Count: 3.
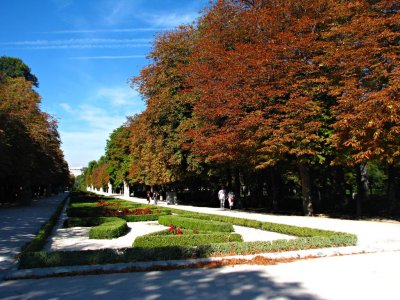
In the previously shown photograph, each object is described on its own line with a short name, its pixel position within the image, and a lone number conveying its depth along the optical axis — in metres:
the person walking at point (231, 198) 27.32
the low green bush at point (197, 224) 14.34
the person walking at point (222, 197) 28.42
